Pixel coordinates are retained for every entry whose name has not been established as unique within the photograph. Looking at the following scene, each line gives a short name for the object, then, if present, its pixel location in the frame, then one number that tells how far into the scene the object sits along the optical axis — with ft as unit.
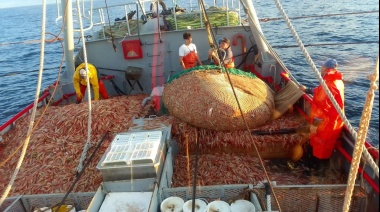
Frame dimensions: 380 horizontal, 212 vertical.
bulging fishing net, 22.50
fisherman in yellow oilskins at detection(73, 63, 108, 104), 31.00
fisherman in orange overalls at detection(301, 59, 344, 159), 19.36
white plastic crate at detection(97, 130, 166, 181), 16.75
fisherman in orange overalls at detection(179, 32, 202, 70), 30.48
